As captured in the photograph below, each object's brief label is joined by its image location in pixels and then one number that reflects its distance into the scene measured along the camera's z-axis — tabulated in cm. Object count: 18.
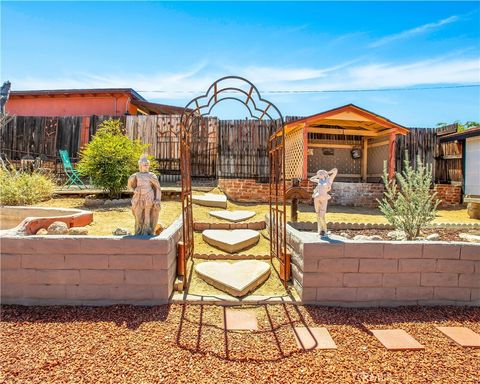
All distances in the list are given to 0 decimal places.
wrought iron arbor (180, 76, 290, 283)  374
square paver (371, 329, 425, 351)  248
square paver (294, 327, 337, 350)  251
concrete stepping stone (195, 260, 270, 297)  342
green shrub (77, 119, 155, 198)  703
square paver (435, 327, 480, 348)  257
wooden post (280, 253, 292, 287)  369
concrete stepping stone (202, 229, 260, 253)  456
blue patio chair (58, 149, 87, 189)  891
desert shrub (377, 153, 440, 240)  421
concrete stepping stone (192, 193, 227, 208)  700
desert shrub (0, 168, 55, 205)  632
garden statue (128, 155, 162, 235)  337
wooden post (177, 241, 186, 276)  361
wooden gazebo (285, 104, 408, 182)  895
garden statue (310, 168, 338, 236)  350
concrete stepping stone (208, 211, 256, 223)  594
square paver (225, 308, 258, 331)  280
